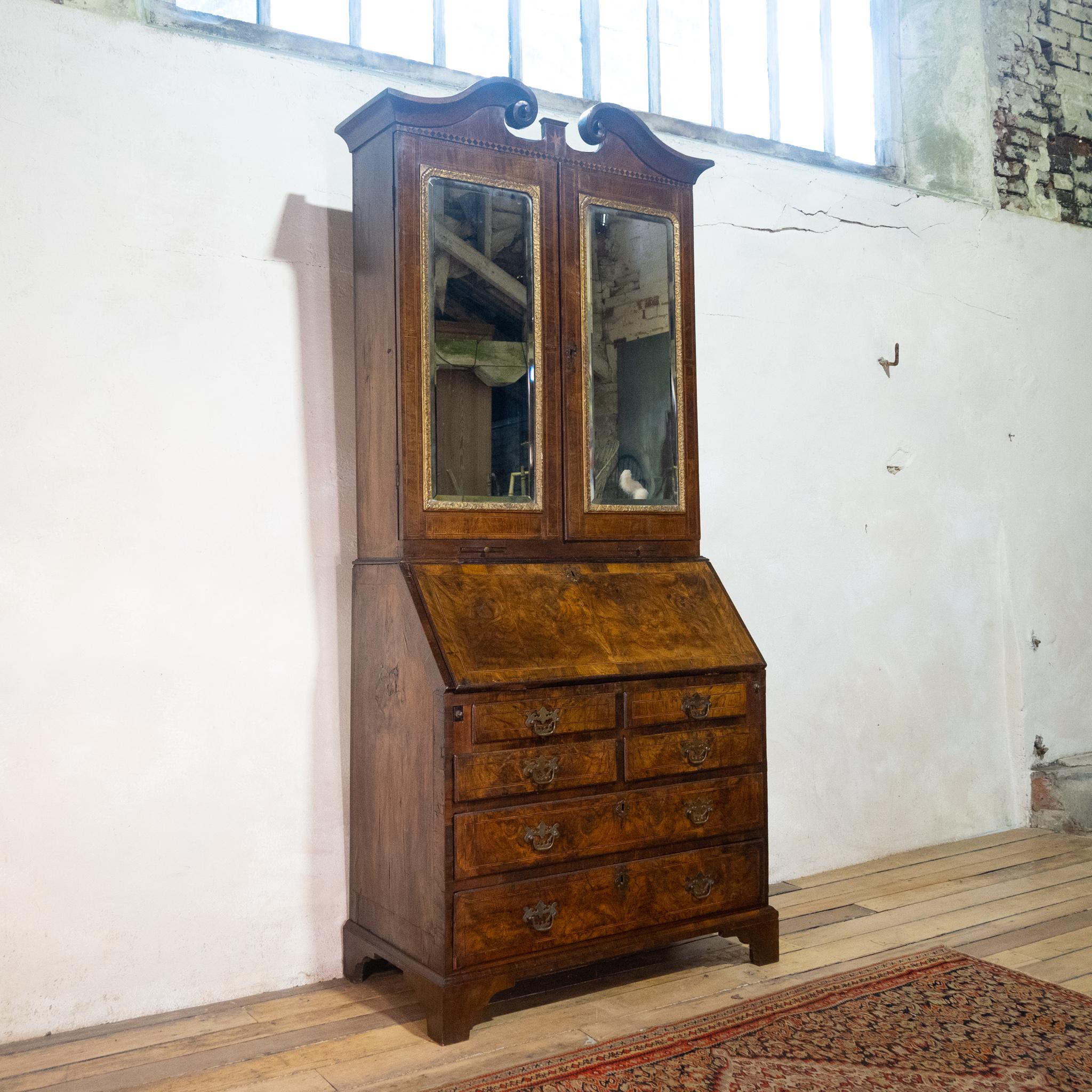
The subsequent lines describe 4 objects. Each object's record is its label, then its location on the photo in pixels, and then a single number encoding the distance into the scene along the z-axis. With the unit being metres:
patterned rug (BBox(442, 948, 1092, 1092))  2.40
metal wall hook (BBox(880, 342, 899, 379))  4.33
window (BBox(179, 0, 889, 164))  3.48
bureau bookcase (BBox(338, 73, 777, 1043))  2.65
